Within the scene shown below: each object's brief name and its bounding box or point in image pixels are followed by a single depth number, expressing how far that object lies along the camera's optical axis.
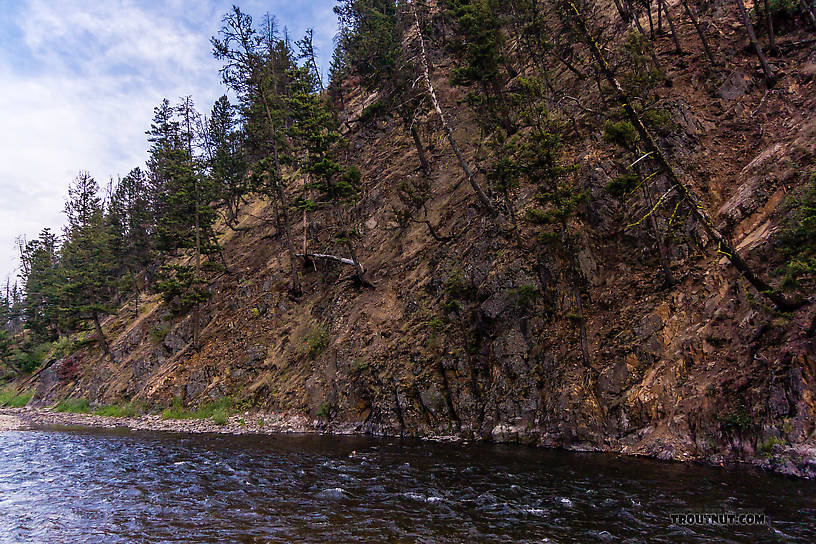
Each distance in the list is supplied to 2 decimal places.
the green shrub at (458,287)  21.03
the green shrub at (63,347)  45.04
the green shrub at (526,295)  18.00
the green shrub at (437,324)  20.67
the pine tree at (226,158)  43.97
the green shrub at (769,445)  10.65
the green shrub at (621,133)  15.18
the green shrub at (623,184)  15.45
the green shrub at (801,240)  11.57
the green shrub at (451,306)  20.52
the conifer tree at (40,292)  54.25
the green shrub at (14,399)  45.66
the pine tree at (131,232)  51.75
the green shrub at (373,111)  36.35
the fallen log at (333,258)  28.69
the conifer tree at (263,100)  32.66
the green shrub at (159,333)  36.84
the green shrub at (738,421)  11.41
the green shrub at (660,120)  15.44
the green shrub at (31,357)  55.16
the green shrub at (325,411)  22.53
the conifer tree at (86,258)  45.34
